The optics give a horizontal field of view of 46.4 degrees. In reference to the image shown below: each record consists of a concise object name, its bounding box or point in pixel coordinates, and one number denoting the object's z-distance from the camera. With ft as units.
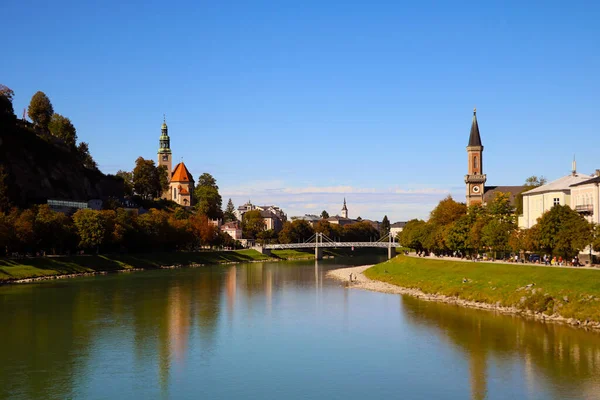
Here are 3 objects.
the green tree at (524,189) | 334.65
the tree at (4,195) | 319.47
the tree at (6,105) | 411.13
